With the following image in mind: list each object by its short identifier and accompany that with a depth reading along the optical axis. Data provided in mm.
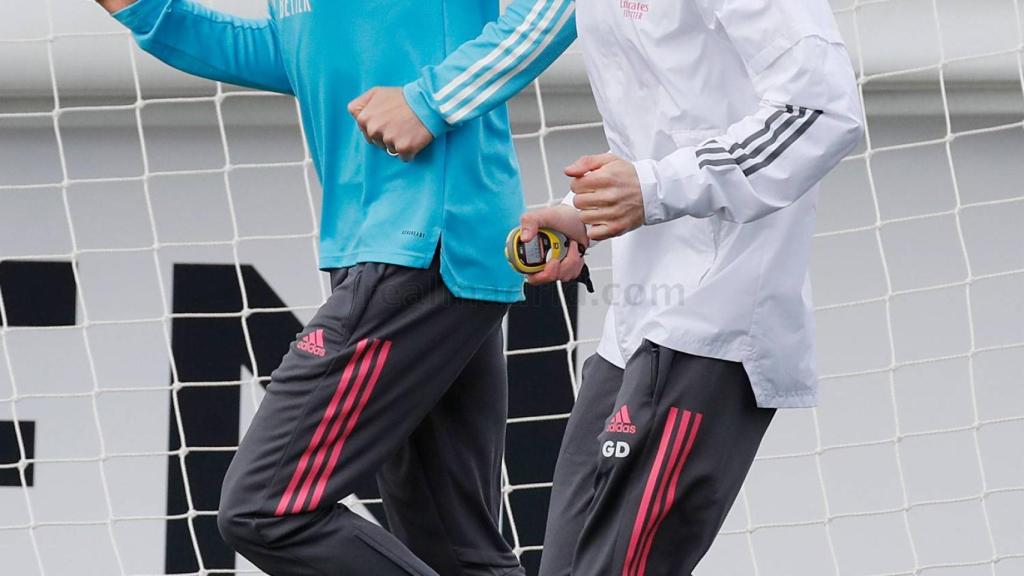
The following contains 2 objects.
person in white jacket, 15960
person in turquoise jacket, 16291
